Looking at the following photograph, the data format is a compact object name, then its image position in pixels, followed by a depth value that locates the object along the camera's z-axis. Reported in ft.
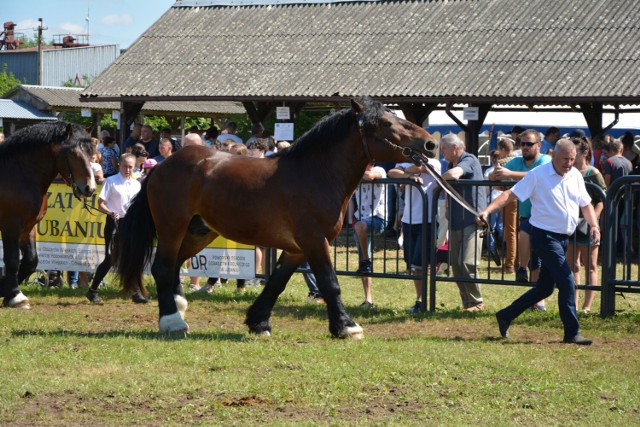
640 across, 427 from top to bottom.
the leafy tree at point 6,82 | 231.50
